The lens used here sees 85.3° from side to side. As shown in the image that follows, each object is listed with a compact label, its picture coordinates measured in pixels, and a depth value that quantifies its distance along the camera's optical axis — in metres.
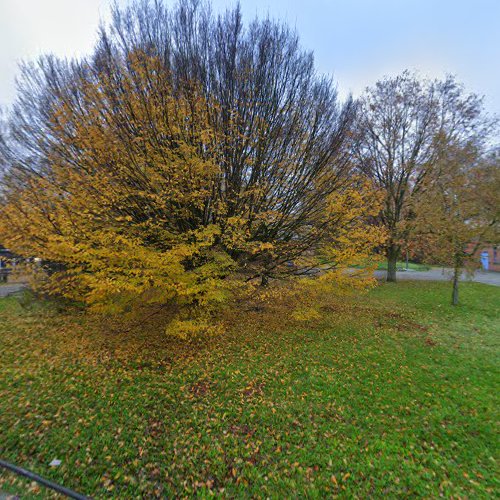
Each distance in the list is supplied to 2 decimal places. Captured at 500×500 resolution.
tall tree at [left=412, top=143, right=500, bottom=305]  10.08
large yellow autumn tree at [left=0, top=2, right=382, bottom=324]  5.45
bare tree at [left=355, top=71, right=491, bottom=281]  15.41
